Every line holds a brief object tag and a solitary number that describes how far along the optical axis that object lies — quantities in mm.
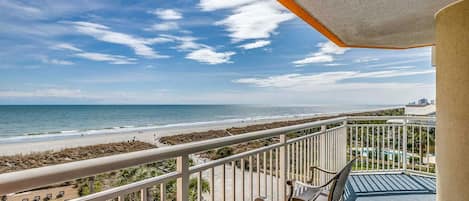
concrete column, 2094
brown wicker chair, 2249
